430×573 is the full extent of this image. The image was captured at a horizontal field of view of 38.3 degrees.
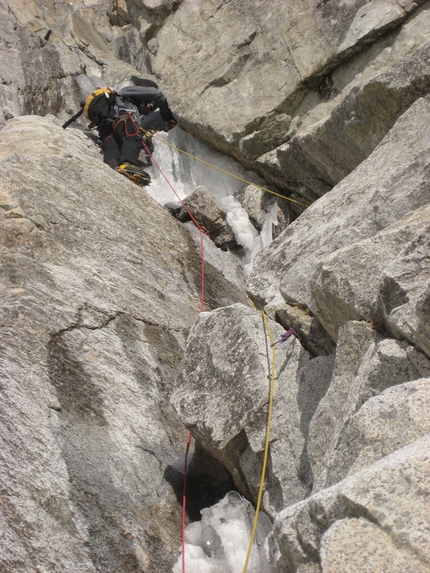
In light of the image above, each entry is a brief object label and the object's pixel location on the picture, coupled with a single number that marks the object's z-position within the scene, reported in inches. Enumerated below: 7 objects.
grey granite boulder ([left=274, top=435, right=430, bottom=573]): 107.7
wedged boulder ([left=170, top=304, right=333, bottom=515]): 195.0
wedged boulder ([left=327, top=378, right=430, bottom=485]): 130.8
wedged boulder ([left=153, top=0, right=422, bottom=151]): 411.2
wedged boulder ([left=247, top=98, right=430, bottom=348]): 226.1
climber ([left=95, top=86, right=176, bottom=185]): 423.5
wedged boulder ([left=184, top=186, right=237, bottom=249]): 399.2
